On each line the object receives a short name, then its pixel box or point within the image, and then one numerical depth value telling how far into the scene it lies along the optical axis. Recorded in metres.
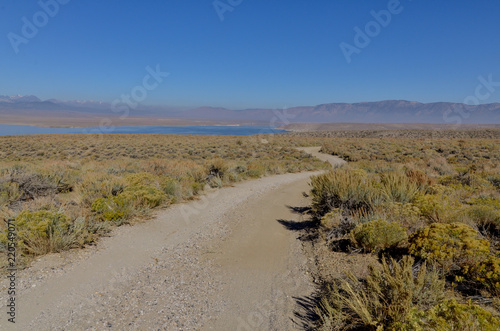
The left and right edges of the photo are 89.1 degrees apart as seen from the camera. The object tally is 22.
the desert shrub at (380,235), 4.42
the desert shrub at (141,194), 7.14
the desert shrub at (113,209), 6.29
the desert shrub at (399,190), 6.59
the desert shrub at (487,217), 4.77
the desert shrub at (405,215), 5.12
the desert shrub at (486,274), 3.05
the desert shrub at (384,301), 2.78
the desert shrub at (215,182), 11.24
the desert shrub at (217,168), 12.48
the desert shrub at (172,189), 8.68
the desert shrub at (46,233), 4.57
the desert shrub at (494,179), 9.19
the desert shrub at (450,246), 3.49
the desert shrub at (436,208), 5.04
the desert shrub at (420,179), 7.79
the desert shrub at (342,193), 6.39
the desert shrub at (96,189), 7.10
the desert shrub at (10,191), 7.26
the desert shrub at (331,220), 5.65
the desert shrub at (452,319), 2.28
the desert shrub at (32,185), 8.00
